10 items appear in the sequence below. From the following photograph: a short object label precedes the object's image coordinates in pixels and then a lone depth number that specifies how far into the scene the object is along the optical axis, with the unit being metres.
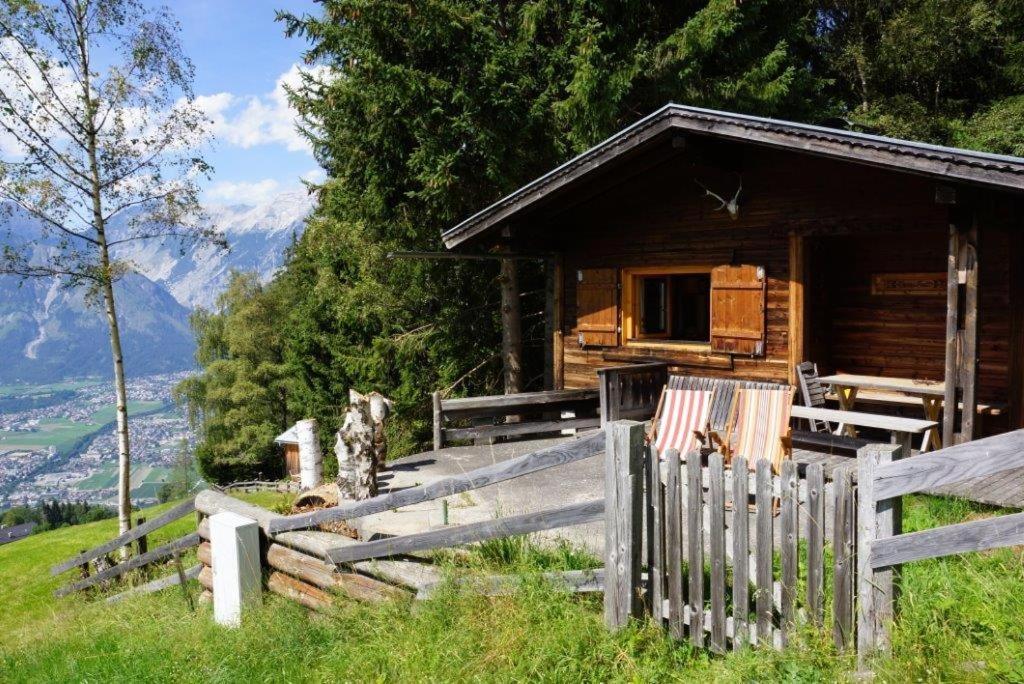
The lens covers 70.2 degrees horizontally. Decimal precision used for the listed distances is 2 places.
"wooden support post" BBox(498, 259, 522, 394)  14.15
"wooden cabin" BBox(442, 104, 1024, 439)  7.16
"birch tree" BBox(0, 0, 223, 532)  11.16
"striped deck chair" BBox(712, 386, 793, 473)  6.45
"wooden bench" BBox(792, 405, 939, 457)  6.76
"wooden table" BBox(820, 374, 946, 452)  7.80
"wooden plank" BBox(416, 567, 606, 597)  4.05
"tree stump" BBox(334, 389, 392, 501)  6.86
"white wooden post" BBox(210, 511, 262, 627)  5.42
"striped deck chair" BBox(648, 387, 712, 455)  7.26
